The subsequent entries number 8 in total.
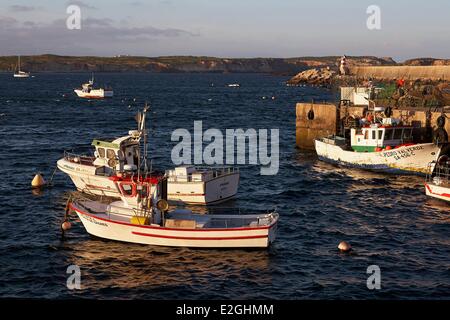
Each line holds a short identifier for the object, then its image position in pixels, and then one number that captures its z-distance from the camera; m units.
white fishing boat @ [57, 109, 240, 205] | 32.69
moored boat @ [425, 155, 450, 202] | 33.33
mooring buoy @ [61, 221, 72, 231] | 28.15
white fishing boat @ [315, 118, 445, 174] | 40.94
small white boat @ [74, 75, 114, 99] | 130.38
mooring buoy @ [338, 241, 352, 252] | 25.42
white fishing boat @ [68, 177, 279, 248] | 24.73
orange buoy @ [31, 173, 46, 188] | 38.88
